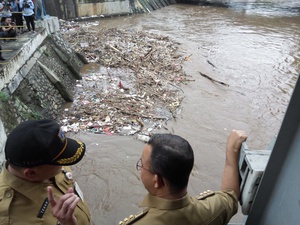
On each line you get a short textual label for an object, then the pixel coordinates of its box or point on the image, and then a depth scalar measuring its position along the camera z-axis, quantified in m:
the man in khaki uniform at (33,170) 1.46
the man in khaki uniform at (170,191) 1.43
